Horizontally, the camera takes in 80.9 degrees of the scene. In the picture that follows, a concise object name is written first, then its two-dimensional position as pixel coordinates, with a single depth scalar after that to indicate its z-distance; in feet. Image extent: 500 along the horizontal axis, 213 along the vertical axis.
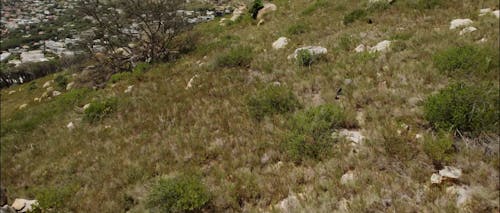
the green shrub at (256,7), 67.21
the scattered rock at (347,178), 14.49
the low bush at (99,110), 35.04
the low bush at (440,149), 14.32
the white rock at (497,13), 29.56
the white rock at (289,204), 13.92
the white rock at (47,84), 86.40
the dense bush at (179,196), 15.79
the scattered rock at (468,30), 27.32
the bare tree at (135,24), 53.83
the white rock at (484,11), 30.94
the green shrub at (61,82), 71.00
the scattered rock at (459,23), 29.43
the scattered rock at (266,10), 64.08
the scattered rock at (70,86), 63.96
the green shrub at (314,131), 17.62
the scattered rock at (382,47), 28.78
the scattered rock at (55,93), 64.36
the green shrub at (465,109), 15.44
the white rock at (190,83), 35.64
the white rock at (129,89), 41.80
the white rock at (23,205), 21.75
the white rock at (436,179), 13.02
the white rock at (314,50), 31.91
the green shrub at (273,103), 23.60
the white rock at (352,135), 17.97
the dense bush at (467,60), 20.95
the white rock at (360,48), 30.67
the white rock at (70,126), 35.88
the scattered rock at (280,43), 40.01
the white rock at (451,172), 13.06
